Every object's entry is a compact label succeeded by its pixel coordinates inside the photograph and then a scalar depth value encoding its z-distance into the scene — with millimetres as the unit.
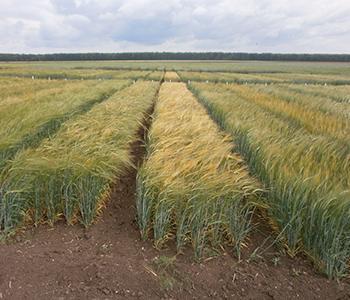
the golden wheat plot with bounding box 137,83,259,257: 3531
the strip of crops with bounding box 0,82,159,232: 3878
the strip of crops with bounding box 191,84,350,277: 3188
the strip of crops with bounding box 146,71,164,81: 36031
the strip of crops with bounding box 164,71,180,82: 37031
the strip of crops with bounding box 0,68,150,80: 37384
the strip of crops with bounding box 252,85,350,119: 10820
